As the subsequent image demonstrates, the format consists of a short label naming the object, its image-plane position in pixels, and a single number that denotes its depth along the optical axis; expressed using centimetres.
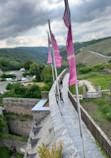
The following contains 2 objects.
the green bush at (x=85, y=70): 2505
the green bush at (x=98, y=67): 2447
